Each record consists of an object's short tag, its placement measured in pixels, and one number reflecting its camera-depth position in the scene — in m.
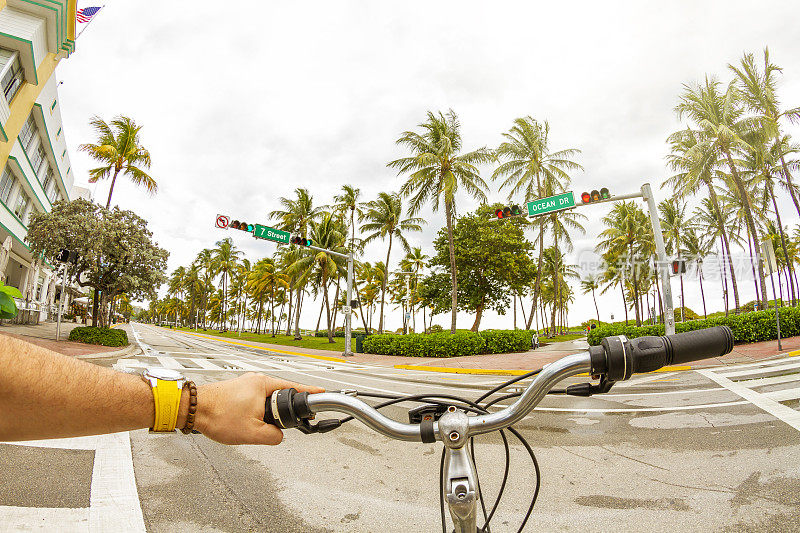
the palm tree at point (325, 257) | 32.25
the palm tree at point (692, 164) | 20.66
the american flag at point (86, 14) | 15.49
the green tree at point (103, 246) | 16.61
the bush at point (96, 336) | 16.56
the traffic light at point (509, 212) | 12.62
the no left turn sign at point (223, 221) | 14.23
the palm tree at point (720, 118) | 20.17
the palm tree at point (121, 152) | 19.98
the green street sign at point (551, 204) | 12.12
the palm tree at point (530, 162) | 25.73
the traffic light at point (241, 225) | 14.62
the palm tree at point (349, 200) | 34.94
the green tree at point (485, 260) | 29.69
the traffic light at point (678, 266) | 10.12
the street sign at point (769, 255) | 11.02
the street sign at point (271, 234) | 15.15
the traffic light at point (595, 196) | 11.68
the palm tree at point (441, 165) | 22.89
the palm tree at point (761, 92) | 19.31
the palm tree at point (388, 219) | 32.25
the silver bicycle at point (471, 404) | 1.07
